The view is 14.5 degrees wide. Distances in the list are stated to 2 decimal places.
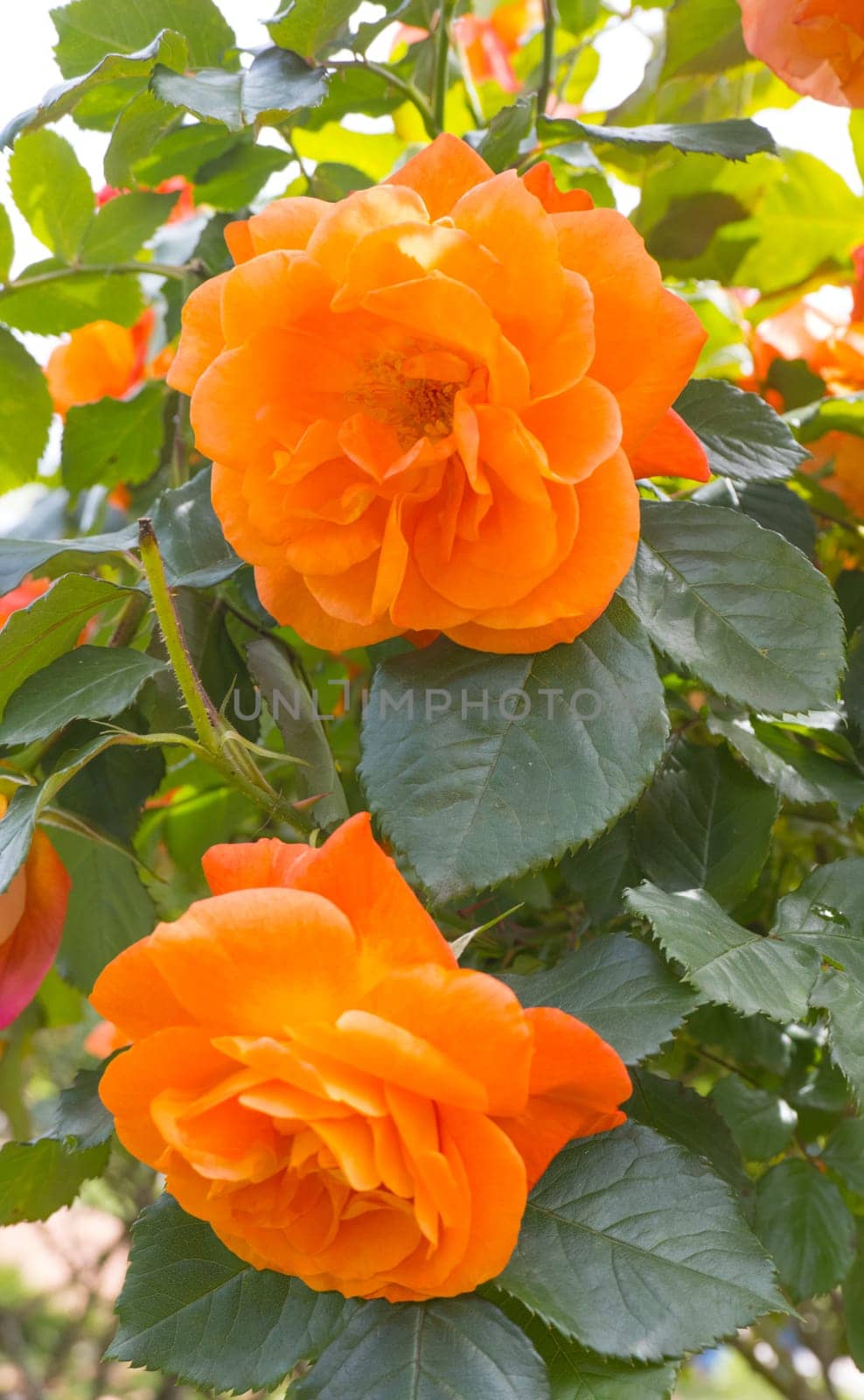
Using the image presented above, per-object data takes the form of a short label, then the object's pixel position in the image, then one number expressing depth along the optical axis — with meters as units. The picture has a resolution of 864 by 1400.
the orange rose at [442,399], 0.66
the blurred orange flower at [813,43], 0.75
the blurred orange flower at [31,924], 0.73
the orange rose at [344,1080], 0.62
